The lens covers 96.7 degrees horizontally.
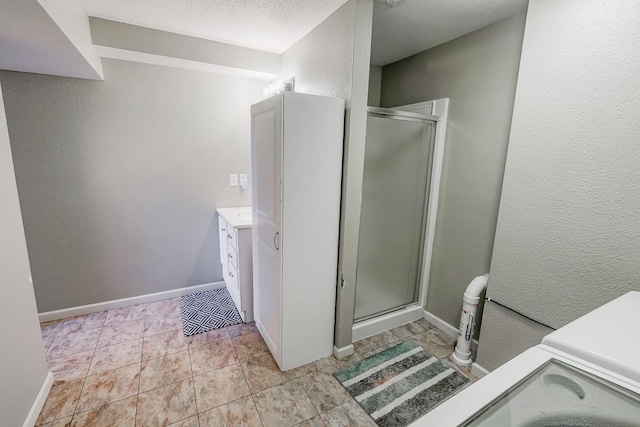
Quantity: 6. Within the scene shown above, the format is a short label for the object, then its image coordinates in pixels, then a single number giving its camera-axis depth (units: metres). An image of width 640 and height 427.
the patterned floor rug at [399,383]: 1.71
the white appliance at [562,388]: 0.69
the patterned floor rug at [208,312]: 2.51
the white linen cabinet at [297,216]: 1.72
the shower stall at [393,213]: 2.22
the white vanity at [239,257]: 2.41
